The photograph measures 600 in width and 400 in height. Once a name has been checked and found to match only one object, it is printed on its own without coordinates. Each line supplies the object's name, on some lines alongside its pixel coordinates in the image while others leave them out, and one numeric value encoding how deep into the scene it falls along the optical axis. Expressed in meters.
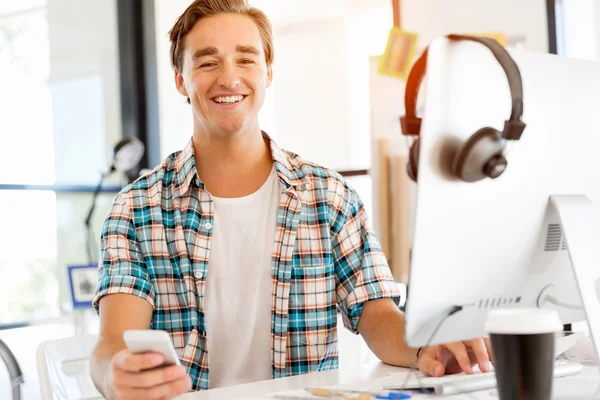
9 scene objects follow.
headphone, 0.77
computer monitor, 0.77
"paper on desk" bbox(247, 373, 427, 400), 0.96
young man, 1.43
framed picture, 2.90
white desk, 0.95
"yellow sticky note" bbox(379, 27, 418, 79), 2.98
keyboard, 0.95
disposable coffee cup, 0.72
